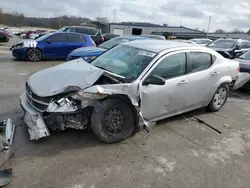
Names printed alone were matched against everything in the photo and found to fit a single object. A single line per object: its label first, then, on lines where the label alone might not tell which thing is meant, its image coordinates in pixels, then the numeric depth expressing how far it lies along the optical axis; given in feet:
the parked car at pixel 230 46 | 40.42
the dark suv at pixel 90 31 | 53.23
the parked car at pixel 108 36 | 82.10
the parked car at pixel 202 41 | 76.94
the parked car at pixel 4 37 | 69.17
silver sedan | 10.77
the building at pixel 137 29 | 175.32
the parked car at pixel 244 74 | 20.81
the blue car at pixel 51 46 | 36.68
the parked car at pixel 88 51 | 27.73
